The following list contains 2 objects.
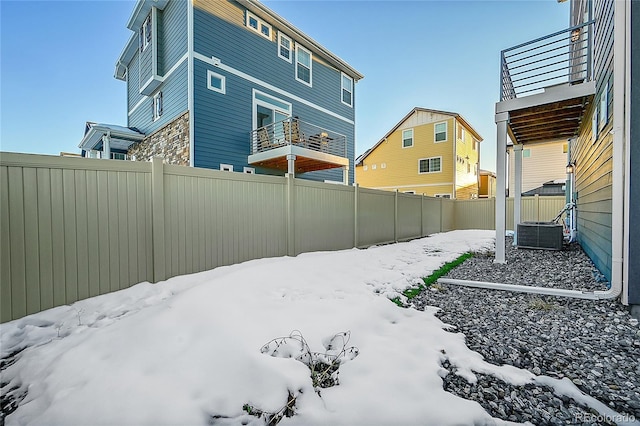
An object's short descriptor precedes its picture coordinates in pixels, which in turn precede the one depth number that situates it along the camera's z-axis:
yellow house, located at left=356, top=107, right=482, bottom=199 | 15.98
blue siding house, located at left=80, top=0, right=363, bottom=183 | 7.92
